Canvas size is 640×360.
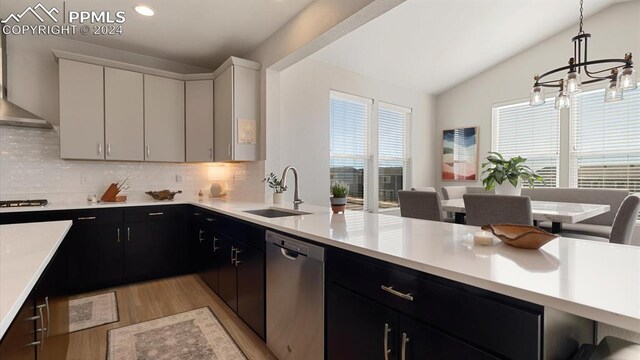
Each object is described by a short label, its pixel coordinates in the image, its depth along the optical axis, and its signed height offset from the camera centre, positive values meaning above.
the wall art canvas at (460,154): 5.20 +0.40
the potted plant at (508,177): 2.93 -0.01
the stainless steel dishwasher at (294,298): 1.54 -0.69
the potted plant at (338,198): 2.24 -0.17
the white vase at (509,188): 3.04 -0.12
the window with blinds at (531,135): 4.44 +0.65
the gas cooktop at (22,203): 2.75 -0.27
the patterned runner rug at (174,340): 1.95 -1.17
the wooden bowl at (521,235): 1.12 -0.23
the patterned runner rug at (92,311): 2.36 -1.17
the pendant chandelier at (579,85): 2.31 +0.78
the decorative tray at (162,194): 3.58 -0.23
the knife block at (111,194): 3.29 -0.21
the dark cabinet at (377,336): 0.97 -0.60
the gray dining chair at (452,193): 4.15 -0.24
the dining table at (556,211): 2.39 -0.30
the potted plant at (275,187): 3.07 -0.13
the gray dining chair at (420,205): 2.77 -0.28
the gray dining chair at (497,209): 2.19 -0.26
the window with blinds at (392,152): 4.79 +0.39
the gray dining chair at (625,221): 2.07 -0.31
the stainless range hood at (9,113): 2.55 +0.54
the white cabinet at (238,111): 3.23 +0.71
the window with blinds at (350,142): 4.20 +0.49
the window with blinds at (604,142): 3.82 +0.47
